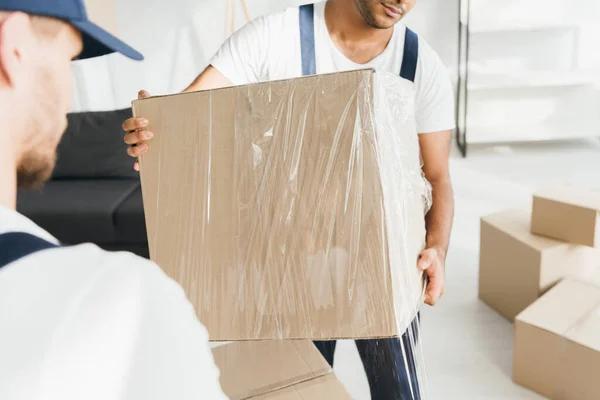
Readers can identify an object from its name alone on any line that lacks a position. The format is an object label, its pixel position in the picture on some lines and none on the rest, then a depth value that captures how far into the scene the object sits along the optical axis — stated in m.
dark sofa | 2.08
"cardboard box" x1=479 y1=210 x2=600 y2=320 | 1.68
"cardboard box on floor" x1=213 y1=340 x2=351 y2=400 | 0.84
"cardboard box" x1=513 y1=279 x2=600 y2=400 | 1.33
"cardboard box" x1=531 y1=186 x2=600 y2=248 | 1.61
